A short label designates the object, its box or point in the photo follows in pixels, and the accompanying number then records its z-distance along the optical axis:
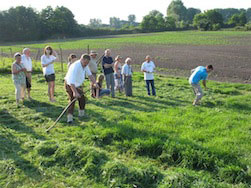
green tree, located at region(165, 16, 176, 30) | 106.06
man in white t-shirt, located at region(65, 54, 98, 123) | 6.59
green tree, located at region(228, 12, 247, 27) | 111.49
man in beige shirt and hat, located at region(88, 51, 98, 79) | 9.56
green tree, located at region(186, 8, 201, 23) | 171.50
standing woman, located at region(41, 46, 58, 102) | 8.97
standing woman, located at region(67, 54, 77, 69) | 9.38
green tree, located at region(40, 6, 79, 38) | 84.44
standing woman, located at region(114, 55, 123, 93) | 11.22
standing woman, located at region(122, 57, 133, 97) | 10.81
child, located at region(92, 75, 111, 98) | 9.00
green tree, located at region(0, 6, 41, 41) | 76.00
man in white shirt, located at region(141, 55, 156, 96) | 10.82
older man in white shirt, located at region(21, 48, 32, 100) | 9.18
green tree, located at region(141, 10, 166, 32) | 105.88
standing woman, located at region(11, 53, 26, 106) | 8.53
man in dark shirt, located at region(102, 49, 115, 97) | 9.96
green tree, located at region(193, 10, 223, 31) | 110.38
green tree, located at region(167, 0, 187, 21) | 159.75
